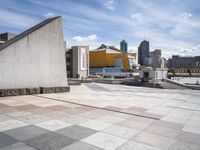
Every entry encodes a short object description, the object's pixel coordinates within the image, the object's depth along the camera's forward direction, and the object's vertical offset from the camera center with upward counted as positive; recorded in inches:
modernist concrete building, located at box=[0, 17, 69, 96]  552.1 +38.1
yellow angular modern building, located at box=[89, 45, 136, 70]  4448.8 +334.6
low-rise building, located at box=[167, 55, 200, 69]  7017.7 +428.2
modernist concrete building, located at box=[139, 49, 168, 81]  1657.2 +19.8
